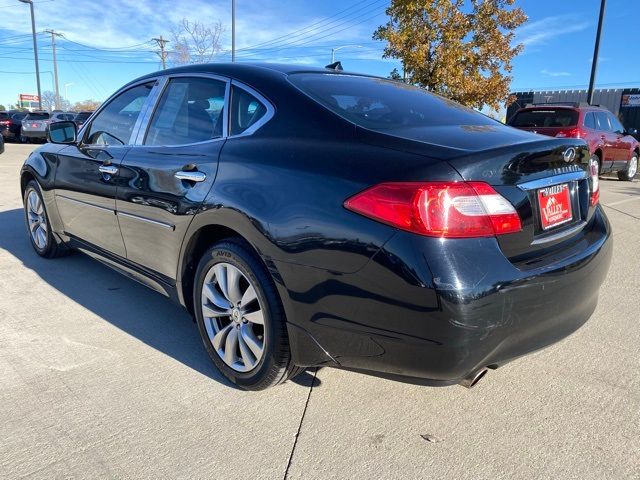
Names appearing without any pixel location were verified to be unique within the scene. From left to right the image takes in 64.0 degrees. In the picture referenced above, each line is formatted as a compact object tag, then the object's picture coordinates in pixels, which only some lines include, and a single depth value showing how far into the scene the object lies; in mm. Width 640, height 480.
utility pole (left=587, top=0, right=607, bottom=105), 13461
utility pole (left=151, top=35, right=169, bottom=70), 35338
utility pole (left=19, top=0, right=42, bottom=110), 34331
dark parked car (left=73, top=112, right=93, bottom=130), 24977
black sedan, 1906
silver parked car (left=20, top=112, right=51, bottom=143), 24791
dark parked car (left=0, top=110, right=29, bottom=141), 25922
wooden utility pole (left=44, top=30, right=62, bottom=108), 52809
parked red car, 10344
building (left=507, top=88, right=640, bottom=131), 24719
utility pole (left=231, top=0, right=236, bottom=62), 21703
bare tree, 27062
